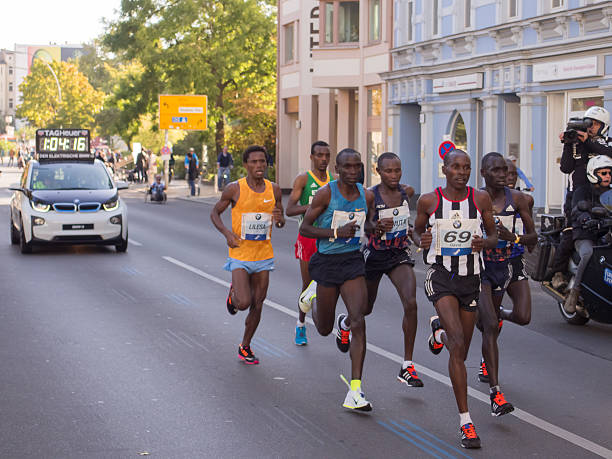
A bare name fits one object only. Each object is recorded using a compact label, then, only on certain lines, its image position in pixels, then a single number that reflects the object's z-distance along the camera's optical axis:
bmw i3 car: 19.25
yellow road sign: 53.59
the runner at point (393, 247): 8.39
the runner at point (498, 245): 7.82
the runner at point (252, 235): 9.21
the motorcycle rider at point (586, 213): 10.94
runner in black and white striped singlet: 7.15
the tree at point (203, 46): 54.44
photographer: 11.20
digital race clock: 30.58
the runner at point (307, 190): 9.80
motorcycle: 10.73
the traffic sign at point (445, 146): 24.42
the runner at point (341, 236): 7.81
